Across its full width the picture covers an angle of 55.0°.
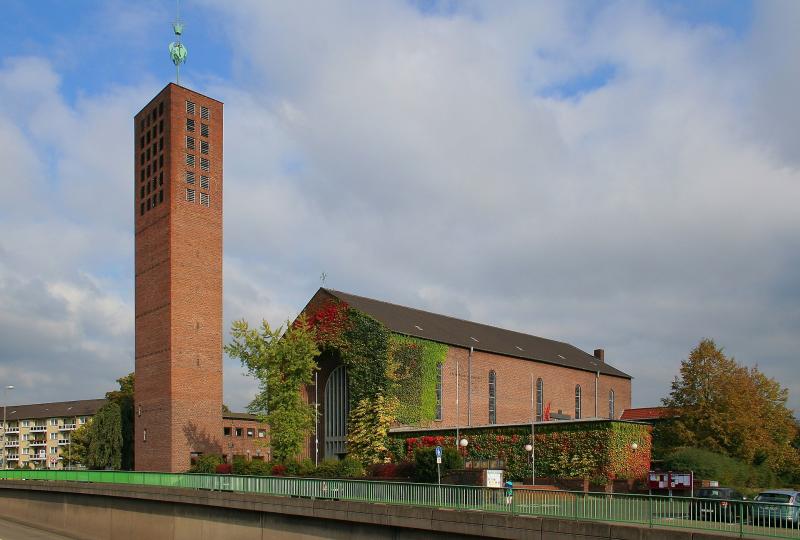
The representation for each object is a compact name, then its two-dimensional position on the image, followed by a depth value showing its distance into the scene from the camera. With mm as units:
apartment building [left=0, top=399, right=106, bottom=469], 131250
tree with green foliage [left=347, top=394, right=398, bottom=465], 49062
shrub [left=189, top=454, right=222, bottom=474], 47812
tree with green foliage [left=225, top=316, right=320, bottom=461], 47438
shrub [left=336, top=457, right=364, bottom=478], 41131
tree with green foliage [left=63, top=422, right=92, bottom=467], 84188
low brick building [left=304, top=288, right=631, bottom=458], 55156
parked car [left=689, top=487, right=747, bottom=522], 15883
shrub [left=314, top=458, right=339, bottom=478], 40719
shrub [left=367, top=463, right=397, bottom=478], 42562
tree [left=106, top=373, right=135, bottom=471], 69000
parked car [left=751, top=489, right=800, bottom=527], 15391
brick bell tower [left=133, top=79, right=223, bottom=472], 52812
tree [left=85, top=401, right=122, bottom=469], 66875
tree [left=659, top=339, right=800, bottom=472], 49094
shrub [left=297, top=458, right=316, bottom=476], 40850
